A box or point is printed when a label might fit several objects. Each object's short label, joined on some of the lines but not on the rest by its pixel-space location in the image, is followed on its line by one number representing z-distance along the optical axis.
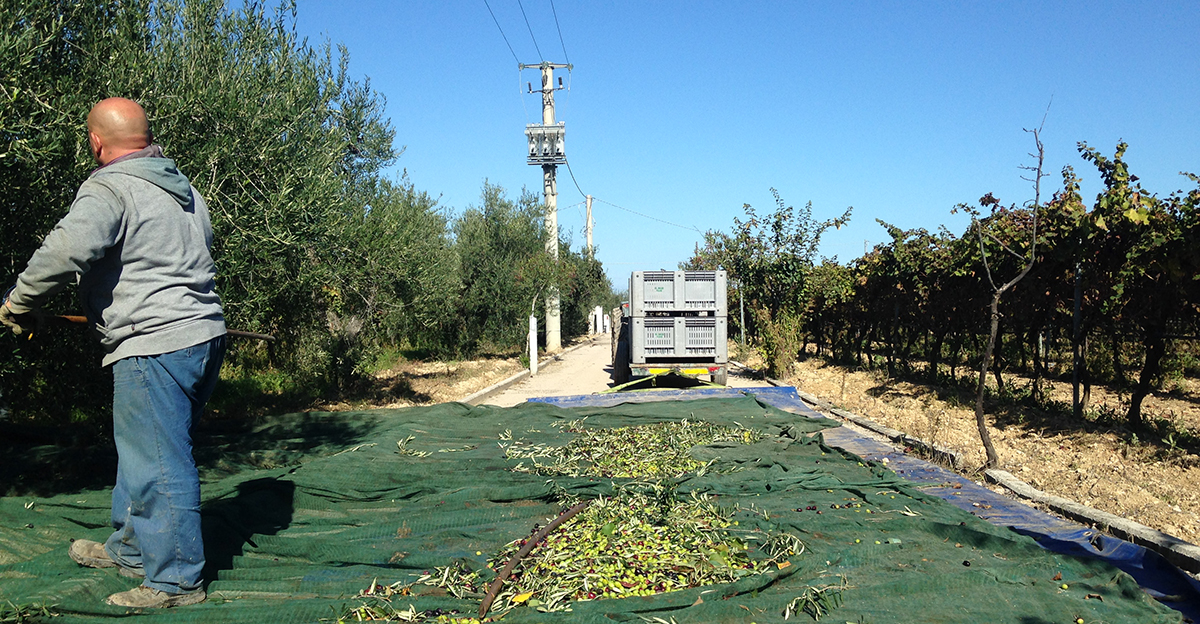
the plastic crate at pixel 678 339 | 14.76
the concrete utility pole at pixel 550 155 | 24.98
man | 3.31
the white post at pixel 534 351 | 18.77
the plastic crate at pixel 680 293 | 14.84
